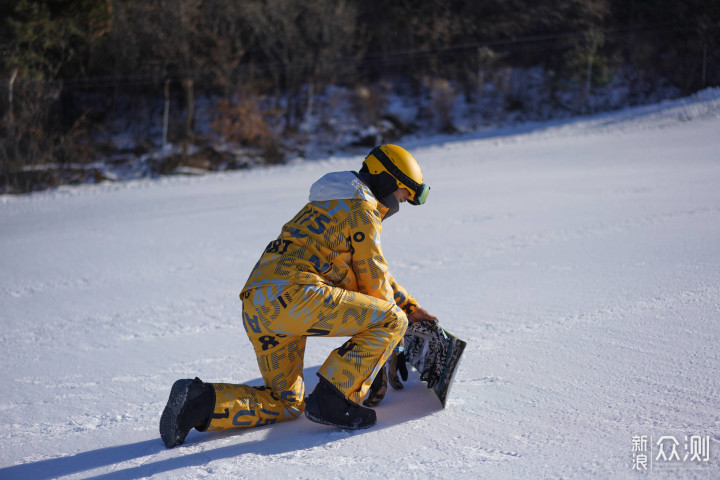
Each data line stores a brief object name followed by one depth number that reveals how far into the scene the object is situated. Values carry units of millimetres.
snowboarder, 2793
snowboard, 3135
